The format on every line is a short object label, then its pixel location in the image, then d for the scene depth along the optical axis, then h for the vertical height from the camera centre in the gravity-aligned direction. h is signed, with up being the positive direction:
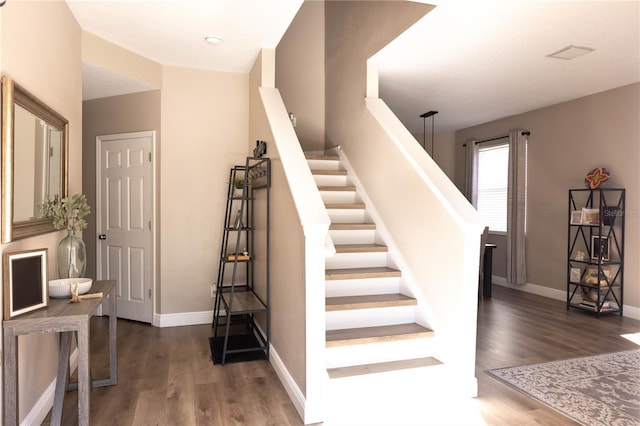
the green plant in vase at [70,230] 2.56 -0.17
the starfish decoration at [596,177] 4.86 +0.37
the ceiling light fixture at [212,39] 3.58 +1.41
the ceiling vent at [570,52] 3.61 +1.35
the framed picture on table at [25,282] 1.93 -0.38
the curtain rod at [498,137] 5.93 +1.05
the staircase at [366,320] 2.71 -0.83
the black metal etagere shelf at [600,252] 4.76 -0.51
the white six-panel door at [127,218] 4.52 -0.15
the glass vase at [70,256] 2.65 -0.33
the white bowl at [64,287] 2.41 -0.48
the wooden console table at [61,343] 1.92 -0.67
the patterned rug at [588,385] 2.57 -1.22
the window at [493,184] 6.46 +0.36
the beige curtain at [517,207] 6.00 +0.01
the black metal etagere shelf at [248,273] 3.50 -0.67
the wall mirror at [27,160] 1.96 +0.23
